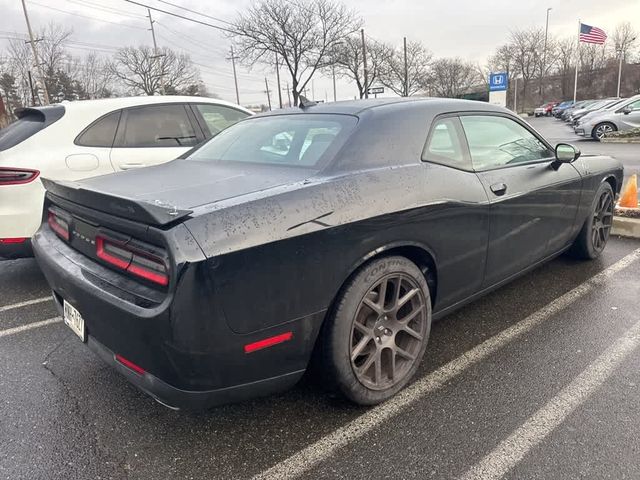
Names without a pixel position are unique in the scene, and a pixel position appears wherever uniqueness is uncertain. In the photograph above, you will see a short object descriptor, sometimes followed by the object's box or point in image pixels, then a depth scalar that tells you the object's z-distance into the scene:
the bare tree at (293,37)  32.81
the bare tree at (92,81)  48.06
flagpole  61.00
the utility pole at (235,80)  59.67
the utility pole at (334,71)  38.60
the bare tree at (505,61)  66.31
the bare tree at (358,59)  38.28
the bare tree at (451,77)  59.81
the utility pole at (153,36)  42.16
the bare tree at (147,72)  53.19
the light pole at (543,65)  65.11
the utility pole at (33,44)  30.72
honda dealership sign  20.72
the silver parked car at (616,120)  16.75
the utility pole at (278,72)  35.35
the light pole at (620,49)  56.67
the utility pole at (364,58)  37.19
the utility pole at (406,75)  46.75
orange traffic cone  5.56
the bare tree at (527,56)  65.19
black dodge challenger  1.74
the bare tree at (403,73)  48.87
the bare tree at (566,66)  65.50
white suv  3.74
